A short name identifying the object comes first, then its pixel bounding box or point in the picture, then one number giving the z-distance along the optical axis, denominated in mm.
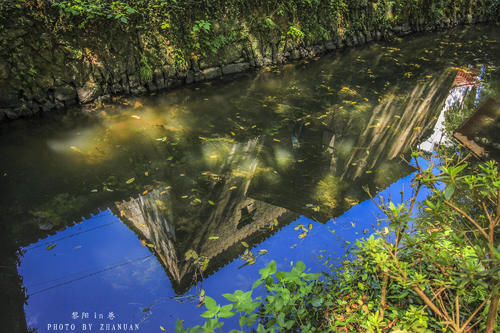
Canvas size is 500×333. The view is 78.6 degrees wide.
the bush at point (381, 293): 1816
